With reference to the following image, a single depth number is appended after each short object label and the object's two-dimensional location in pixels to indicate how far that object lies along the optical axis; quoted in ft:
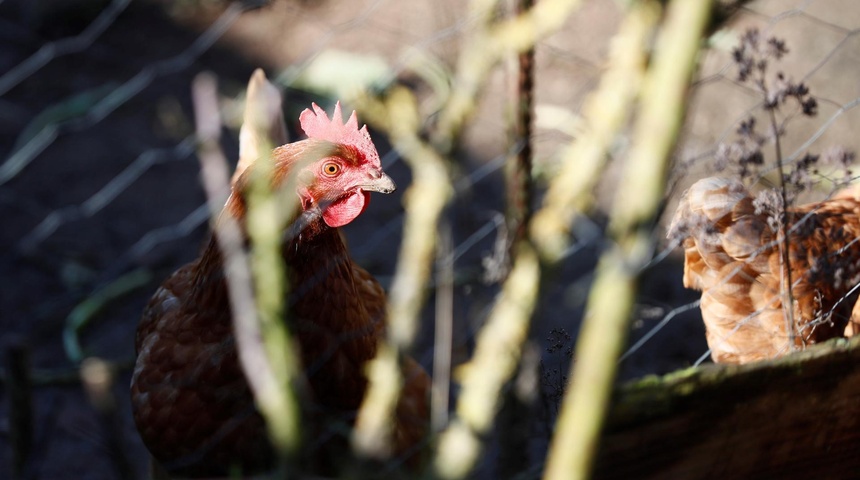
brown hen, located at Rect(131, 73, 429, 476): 6.36
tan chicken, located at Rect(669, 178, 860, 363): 6.57
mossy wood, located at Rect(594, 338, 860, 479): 6.13
